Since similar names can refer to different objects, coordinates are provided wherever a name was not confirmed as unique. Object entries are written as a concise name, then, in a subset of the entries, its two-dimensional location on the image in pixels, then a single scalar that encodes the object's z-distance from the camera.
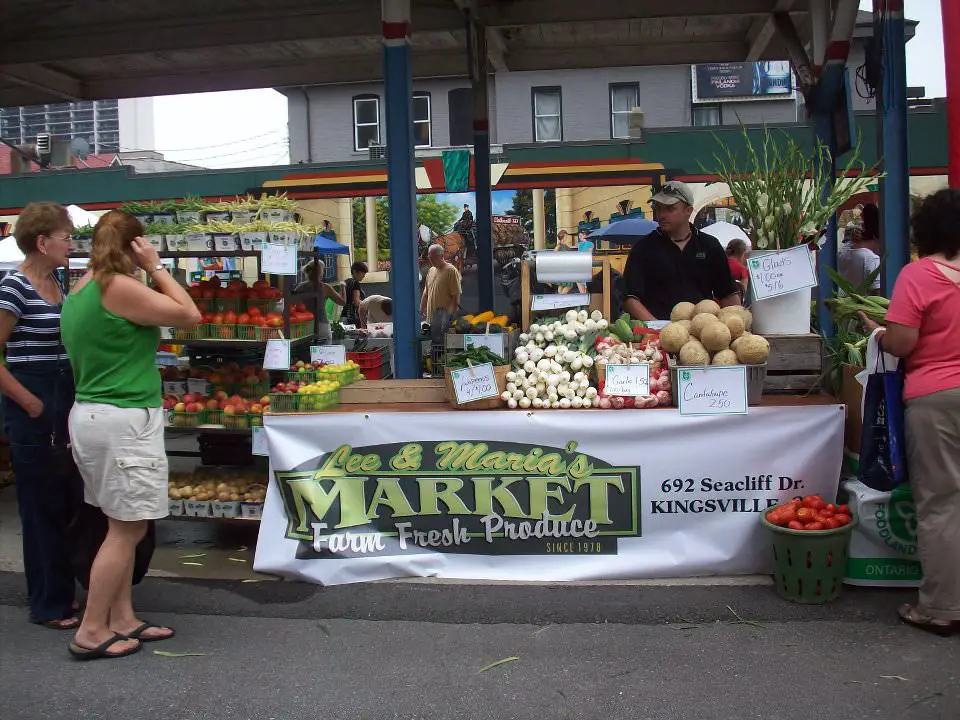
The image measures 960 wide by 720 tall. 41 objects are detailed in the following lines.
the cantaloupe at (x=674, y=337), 4.49
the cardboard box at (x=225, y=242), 5.47
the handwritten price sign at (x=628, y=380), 4.45
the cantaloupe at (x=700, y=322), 4.46
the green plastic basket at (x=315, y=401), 4.73
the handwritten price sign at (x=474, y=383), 4.48
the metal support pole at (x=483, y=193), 9.89
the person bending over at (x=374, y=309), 13.51
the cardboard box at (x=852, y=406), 4.46
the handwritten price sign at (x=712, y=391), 4.35
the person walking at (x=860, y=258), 8.86
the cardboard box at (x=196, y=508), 5.36
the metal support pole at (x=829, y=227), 8.08
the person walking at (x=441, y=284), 10.80
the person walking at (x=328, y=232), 22.55
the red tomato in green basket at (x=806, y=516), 4.13
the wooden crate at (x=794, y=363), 4.70
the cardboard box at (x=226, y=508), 5.34
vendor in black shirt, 5.61
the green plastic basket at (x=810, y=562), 4.07
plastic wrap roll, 5.24
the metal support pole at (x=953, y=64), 4.49
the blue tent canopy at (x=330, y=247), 19.92
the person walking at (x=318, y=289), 6.16
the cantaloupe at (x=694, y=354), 4.36
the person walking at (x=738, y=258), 10.26
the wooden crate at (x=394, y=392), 4.92
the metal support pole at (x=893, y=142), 6.93
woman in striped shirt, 4.04
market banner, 4.42
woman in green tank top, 3.70
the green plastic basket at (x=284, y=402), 4.77
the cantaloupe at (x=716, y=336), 4.38
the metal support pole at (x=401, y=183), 6.52
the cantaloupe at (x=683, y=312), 4.77
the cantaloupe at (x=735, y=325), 4.51
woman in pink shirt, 3.77
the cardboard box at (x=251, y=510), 5.34
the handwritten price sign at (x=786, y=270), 4.66
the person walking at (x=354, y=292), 14.74
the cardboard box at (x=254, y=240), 5.40
